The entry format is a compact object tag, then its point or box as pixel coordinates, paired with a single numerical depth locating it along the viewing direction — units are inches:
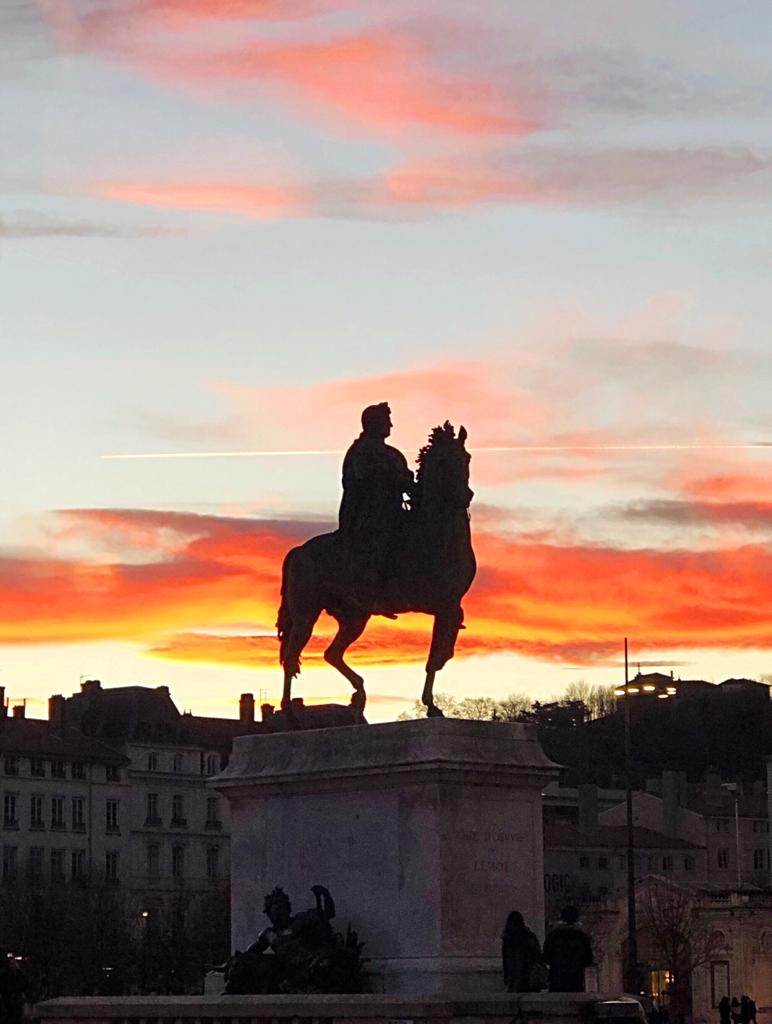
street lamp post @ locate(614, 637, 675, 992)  2268.7
